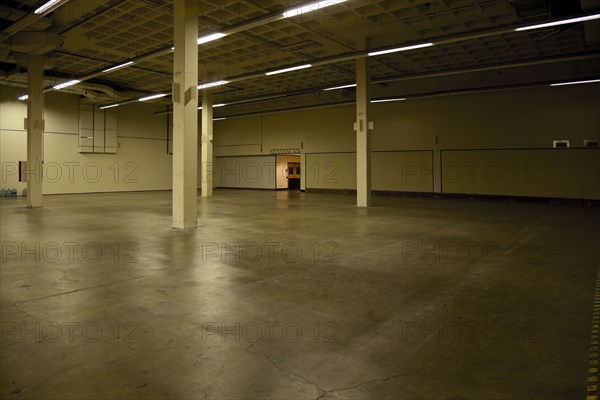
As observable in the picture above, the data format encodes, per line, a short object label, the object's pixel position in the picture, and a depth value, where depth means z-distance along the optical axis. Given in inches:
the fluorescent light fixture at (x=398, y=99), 731.4
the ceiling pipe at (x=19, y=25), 390.0
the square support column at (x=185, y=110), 344.2
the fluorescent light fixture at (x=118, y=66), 514.3
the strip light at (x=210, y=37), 404.8
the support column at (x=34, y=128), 526.6
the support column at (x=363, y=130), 552.4
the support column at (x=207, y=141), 736.3
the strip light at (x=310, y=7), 323.3
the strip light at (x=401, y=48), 420.2
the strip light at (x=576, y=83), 552.8
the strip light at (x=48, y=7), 338.0
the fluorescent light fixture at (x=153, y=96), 691.7
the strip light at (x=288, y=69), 504.9
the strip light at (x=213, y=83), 598.7
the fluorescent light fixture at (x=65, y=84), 621.8
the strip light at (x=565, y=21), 341.4
